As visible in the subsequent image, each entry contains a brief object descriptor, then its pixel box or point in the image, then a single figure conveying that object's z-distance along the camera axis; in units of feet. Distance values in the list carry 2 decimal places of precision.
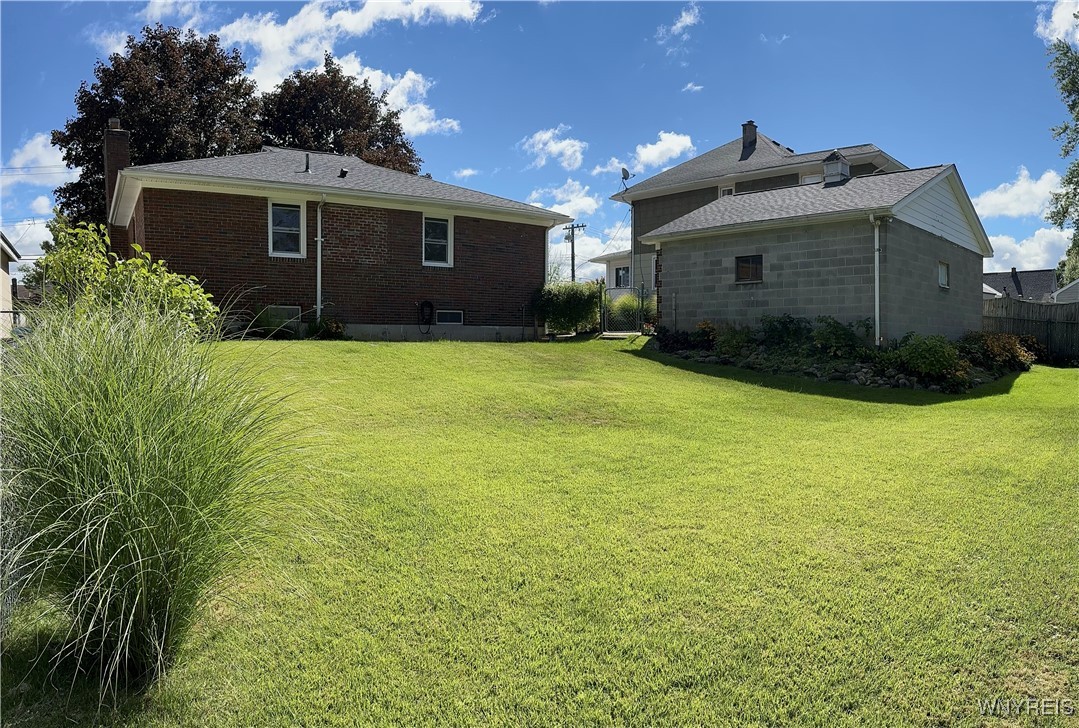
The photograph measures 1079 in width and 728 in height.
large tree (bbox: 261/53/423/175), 104.47
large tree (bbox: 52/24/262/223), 85.76
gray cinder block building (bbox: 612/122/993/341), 45.83
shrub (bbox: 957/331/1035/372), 50.31
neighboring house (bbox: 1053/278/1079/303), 122.21
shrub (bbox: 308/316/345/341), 48.16
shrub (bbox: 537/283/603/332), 57.88
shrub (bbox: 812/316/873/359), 44.09
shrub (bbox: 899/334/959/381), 40.14
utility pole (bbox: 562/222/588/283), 134.28
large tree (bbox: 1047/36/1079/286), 79.77
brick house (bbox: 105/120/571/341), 46.55
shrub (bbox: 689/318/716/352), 50.72
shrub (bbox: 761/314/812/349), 47.50
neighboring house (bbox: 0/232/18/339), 55.93
